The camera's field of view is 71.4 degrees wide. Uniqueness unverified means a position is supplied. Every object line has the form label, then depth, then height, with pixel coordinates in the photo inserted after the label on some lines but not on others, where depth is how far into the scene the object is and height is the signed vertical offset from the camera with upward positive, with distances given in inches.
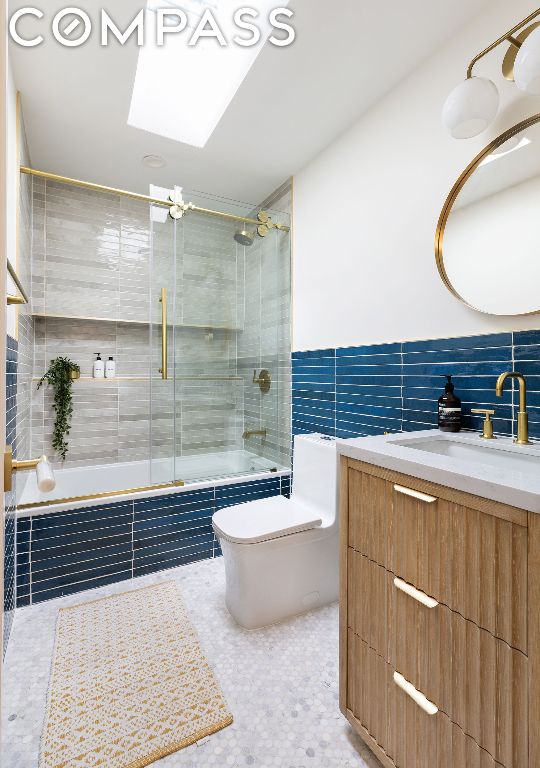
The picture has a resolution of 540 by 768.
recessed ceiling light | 91.8 +55.1
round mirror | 49.3 +21.8
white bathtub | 75.8 -23.6
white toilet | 64.9 -30.5
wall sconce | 48.0 +36.8
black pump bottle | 56.1 -4.6
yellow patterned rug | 45.2 -43.3
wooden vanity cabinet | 28.4 -22.1
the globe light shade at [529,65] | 41.5 +35.7
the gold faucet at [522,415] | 47.4 -4.4
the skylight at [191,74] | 60.5 +59.0
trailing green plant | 106.2 -3.8
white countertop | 28.8 -8.1
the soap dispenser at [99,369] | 112.6 +4.0
